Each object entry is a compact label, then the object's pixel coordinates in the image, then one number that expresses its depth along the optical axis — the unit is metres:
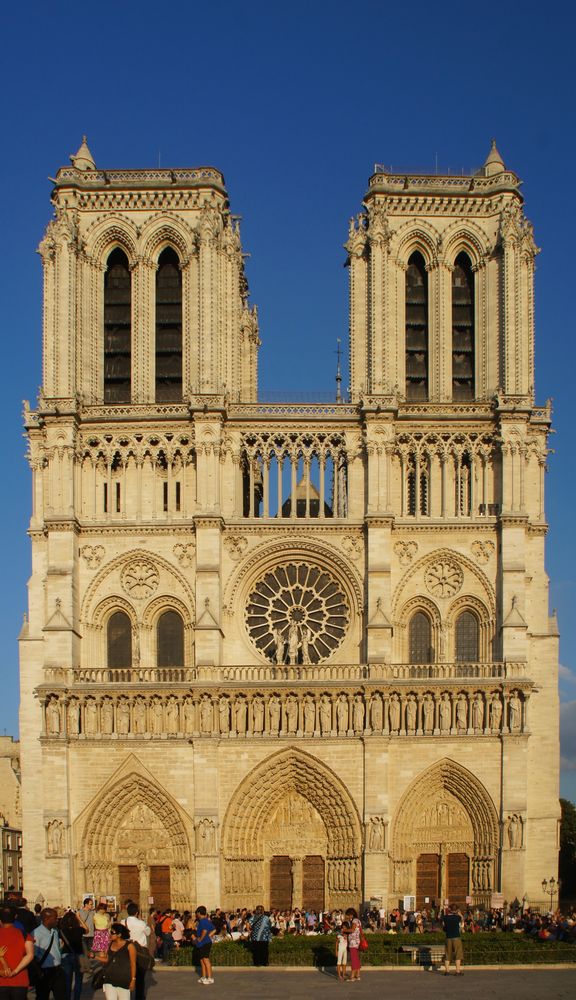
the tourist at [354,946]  26.70
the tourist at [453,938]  26.64
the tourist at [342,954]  26.95
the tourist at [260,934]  27.36
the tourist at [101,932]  23.58
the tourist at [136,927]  21.41
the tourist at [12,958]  15.66
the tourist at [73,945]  20.16
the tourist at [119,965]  17.47
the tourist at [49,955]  18.39
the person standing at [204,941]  25.67
